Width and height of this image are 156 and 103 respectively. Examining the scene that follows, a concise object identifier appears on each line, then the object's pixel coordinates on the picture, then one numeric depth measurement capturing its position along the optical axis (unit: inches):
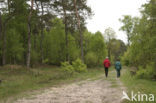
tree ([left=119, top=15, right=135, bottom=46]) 2306.7
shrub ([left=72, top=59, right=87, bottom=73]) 932.0
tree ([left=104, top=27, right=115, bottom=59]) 2549.2
